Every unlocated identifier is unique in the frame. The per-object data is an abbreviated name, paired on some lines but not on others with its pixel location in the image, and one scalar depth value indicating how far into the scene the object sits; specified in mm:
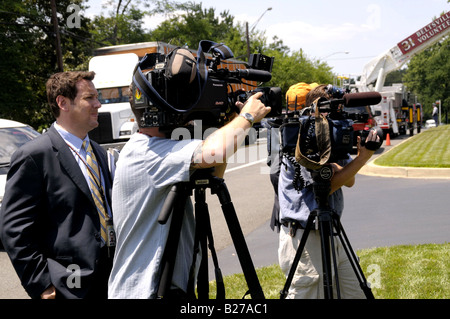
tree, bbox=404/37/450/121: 71375
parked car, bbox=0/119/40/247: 7711
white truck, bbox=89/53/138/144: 17453
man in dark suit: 2504
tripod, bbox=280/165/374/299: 2967
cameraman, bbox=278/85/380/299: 3230
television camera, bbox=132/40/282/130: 2213
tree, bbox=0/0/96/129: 22658
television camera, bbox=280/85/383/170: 2879
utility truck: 23828
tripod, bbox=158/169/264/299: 2168
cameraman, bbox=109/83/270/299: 2145
